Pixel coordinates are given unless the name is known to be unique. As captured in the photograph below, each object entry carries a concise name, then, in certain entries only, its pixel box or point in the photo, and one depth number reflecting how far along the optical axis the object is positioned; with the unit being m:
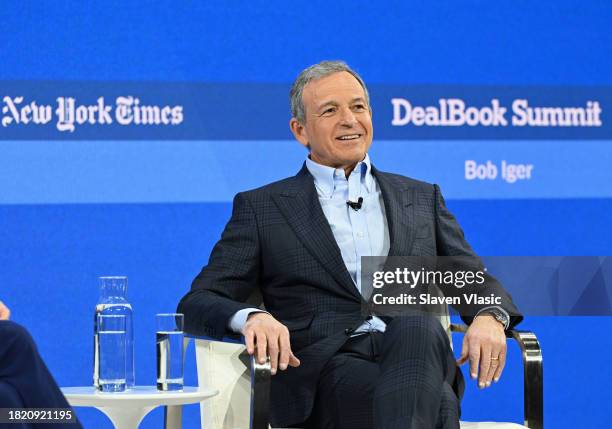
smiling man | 5.30
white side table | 5.42
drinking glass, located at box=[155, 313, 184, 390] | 5.75
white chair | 5.68
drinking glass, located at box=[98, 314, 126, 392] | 5.70
